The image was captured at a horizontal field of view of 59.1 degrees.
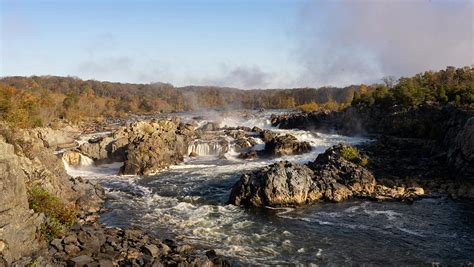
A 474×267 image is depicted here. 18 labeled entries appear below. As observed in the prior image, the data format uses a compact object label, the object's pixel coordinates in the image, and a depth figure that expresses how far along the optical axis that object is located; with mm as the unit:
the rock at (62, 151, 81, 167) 45397
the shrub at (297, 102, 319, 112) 114625
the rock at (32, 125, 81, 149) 54406
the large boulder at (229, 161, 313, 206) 28594
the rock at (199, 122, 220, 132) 69275
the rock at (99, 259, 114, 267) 16781
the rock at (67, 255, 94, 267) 16828
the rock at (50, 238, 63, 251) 18125
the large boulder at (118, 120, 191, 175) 40562
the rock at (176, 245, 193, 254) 20031
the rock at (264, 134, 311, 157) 48762
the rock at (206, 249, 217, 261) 19366
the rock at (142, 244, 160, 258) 19047
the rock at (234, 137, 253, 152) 52094
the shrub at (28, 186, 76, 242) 19078
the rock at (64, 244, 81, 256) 18078
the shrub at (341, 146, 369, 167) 38469
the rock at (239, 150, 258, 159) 48028
